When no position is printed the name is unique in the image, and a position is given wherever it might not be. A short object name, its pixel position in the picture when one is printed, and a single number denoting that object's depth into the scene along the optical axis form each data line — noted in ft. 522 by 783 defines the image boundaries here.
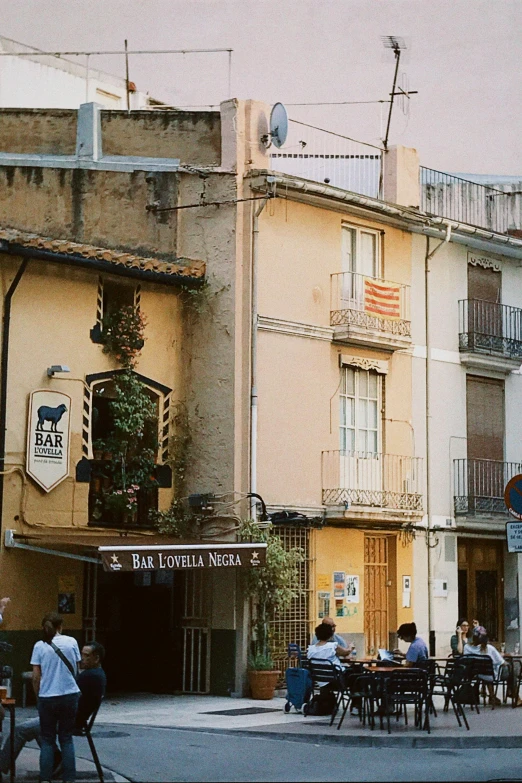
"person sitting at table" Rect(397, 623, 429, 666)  61.87
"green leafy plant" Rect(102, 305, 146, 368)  72.18
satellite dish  76.89
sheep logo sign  68.03
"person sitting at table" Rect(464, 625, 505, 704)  65.67
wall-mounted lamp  68.90
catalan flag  81.61
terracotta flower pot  71.15
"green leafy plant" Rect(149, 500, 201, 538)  73.82
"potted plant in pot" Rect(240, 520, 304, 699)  71.41
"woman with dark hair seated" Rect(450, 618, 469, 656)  77.90
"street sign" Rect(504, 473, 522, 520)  56.34
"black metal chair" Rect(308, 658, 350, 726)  59.06
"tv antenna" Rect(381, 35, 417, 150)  86.63
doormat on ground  64.90
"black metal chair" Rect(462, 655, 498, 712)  60.90
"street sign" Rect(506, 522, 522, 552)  57.36
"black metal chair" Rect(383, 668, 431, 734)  55.98
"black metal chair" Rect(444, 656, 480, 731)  59.36
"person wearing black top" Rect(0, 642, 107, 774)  41.68
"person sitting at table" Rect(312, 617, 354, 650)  64.07
